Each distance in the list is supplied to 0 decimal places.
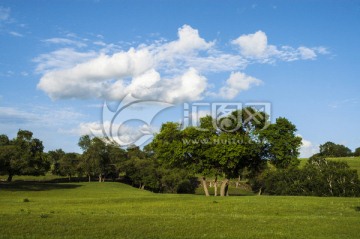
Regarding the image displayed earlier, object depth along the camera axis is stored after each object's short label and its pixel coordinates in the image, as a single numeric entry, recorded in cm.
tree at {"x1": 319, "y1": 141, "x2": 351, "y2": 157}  18700
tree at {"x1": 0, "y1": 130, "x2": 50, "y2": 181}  7188
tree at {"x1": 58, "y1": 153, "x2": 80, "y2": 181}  10650
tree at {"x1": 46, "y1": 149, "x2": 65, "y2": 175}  11325
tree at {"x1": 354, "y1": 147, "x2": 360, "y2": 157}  18944
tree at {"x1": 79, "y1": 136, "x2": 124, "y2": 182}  10294
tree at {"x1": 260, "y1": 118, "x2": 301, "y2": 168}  5572
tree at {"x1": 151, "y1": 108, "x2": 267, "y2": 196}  5375
